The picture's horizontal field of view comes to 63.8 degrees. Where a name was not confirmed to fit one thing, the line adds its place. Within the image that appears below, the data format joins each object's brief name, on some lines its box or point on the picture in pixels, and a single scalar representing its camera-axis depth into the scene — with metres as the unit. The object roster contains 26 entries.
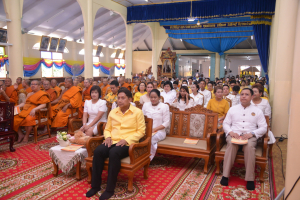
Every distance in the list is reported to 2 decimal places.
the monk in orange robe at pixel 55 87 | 6.71
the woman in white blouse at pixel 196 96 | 6.02
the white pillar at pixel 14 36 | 7.10
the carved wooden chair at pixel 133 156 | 2.89
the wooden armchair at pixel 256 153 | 3.20
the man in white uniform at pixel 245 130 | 3.14
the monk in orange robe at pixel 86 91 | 6.89
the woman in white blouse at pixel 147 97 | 5.26
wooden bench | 3.54
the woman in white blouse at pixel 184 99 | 5.23
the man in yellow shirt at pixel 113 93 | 5.27
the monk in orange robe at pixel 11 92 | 6.55
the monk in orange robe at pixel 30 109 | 5.04
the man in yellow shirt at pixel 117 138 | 2.85
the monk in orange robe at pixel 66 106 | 5.57
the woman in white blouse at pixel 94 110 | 4.10
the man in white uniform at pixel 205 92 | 6.76
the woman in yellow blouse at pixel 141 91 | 6.15
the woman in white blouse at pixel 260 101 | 4.66
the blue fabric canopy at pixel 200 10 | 8.75
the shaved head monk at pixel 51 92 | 6.20
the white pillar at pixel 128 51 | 12.19
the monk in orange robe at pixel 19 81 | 7.25
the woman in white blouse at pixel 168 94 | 6.17
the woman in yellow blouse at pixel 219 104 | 4.71
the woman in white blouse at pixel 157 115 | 3.81
